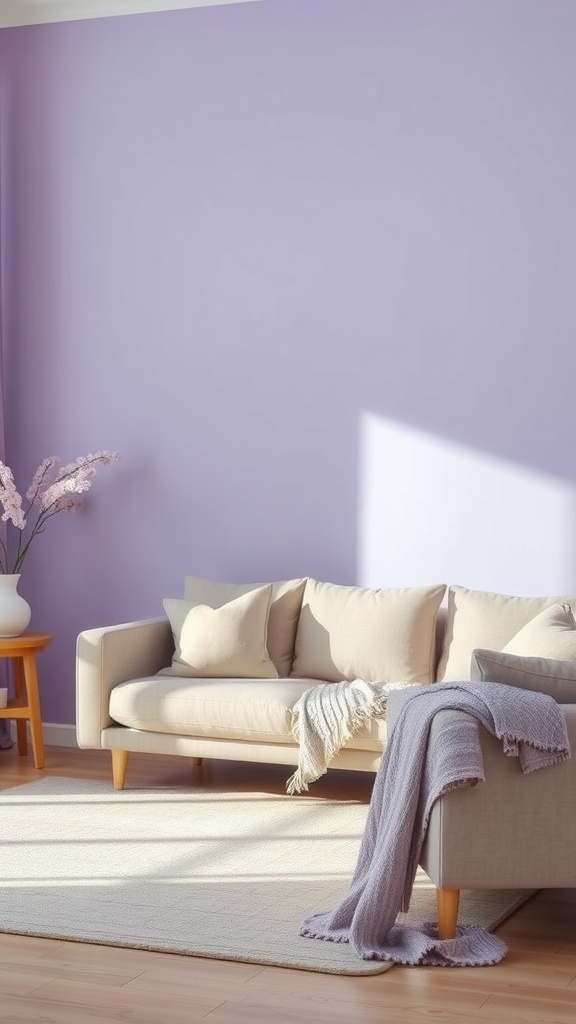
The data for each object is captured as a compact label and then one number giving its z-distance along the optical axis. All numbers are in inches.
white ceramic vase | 223.1
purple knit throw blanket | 127.2
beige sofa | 194.2
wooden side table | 221.0
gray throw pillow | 137.2
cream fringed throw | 187.3
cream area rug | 133.3
